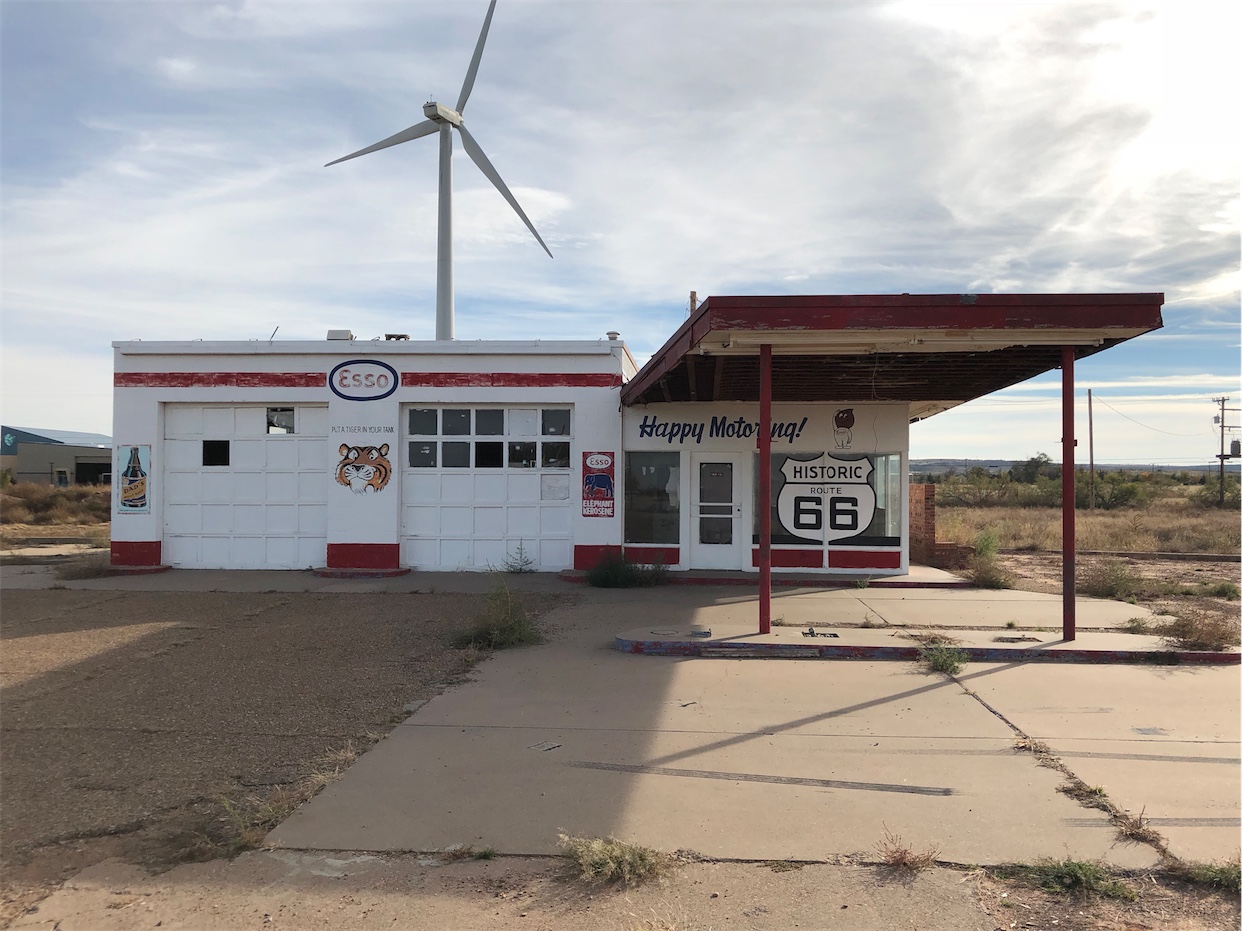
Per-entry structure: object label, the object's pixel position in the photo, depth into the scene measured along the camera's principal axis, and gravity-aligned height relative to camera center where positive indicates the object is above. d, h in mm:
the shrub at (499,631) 9430 -1487
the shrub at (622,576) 14094 -1288
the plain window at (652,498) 15414 -46
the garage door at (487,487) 15664 +117
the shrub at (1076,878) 3934 -1725
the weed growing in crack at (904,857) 4133 -1708
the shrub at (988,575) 13859 -1229
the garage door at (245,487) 15922 +83
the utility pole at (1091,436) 47925 +3634
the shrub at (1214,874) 3982 -1704
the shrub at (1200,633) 8914 -1390
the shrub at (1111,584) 13227 -1294
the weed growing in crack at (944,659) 8156 -1521
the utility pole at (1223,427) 50031 +4571
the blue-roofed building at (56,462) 53969 +1773
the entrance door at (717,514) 15375 -309
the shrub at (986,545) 15945 -852
